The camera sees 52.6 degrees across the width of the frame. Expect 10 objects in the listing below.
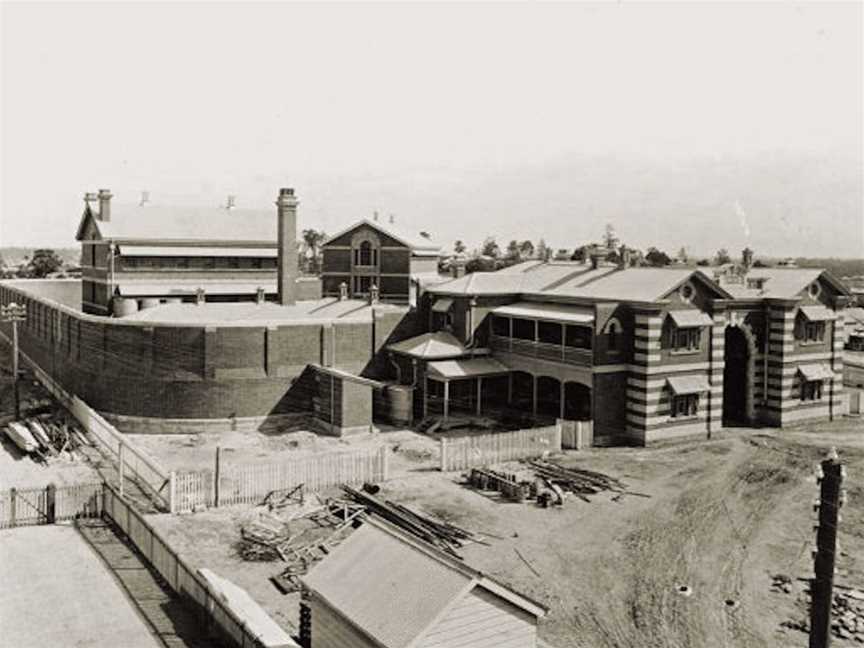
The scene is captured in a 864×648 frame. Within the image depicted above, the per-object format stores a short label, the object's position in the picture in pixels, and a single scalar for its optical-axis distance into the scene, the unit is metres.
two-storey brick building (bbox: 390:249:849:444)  39.09
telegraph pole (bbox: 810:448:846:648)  14.89
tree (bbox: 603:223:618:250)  51.27
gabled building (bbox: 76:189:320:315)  61.06
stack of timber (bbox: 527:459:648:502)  31.11
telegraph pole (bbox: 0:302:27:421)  41.84
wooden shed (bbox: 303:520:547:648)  14.65
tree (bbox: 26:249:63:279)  135.38
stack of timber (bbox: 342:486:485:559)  25.28
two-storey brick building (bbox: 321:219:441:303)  61.75
